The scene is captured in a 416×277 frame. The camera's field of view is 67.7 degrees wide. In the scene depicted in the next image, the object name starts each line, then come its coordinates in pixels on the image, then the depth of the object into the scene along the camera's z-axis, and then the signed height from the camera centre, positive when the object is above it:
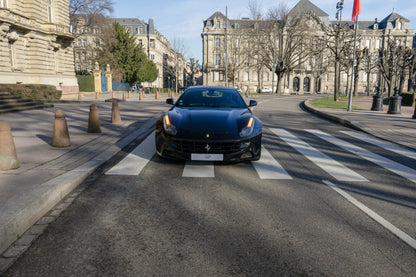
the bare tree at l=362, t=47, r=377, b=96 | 46.17 +5.64
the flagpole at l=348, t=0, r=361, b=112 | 15.53 +4.24
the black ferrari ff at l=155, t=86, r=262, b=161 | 4.95 -0.69
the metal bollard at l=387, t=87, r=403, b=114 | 15.10 -0.47
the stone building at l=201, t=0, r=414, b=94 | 75.31 +8.88
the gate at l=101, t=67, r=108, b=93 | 40.96 +0.85
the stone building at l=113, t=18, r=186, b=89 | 84.69 +14.46
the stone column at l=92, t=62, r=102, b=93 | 39.66 +1.36
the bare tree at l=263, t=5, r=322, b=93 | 45.19 +8.43
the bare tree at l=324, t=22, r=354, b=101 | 25.52 +2.76
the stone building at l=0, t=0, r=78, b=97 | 24.95 +4.21
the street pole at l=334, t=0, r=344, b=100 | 23.42 +3.17
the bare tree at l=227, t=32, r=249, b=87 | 57.25 +8.09
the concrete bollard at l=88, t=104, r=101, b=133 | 8.43 -0.89
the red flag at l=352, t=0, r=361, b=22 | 15.53 +4.27
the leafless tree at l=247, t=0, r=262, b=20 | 48.81 +12.41
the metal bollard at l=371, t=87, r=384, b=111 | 17.14 -0.41
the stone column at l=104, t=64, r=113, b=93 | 43.03 +1.43
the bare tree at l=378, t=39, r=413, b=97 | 35.81 +4.64
